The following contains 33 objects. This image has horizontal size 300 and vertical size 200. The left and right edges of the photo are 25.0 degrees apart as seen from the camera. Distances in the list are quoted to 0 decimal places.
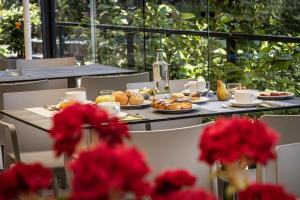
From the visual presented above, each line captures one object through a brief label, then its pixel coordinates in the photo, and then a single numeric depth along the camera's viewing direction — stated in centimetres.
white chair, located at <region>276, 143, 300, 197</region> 234
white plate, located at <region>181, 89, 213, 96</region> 384
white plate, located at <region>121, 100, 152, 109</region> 341
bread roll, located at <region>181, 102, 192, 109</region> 327
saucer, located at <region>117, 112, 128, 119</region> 313
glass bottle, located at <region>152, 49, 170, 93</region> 376
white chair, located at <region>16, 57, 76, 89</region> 607
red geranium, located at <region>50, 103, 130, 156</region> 89
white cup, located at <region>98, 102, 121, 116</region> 315
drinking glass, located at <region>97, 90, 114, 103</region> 340
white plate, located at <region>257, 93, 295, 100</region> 360
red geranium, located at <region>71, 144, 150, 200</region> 73
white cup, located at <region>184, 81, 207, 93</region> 386
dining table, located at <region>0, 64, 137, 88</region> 489
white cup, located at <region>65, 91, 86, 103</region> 352
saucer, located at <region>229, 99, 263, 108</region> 335
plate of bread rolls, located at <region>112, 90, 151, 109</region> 342
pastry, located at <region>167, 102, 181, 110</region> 324
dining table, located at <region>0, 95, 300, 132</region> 308
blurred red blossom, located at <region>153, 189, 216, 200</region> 77
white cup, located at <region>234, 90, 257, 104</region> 338
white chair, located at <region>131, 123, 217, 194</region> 241
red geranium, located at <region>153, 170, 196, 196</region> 85
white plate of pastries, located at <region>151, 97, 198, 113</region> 324
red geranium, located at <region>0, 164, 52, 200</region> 86
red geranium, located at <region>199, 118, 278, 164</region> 82
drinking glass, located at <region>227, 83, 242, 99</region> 367
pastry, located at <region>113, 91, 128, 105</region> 344
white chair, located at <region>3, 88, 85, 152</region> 380
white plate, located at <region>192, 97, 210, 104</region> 355
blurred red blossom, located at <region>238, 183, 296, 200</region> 87
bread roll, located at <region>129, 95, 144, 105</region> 344
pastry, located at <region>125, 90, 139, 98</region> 350
